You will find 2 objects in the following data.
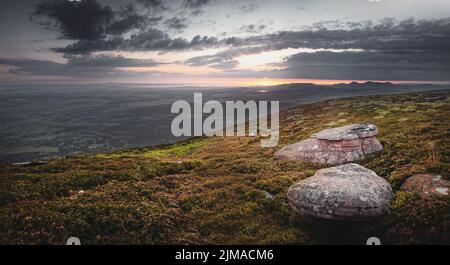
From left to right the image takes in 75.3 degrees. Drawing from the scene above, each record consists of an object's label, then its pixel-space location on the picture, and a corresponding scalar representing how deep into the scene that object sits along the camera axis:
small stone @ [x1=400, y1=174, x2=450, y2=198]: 16.08
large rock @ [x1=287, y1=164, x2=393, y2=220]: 14.87
